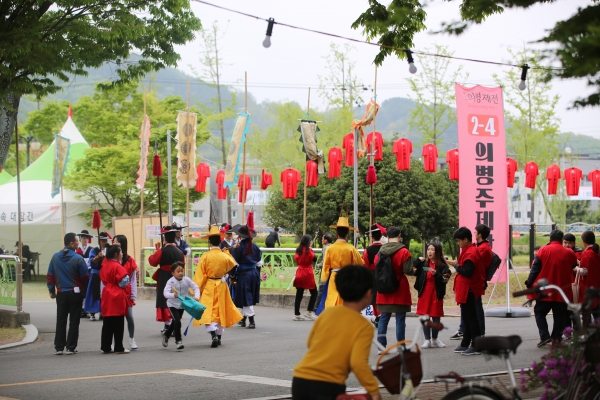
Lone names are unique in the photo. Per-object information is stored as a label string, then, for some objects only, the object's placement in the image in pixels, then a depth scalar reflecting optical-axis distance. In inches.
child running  483.5
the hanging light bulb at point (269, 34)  502.6
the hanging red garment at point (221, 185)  1283.2
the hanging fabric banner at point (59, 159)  1137.4
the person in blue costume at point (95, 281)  659.4
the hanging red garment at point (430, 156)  1054.4
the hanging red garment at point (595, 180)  1116.5
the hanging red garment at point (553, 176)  1125.1
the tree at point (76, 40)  460.8
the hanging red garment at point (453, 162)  1071.6
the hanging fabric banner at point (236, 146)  904.9
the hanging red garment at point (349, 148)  985.5
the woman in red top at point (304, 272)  663.8
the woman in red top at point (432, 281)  460.8
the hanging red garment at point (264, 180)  1298.0
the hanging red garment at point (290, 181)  1104.8
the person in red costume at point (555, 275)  450.6
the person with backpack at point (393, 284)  428.5
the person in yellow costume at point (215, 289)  504.4
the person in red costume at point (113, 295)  470.0
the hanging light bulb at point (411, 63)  496.9
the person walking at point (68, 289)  486.0
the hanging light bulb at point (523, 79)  561.0
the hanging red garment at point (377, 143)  995.3
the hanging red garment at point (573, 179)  1104.8
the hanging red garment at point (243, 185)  953.9
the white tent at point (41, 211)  1274.6
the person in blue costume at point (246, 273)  612.1
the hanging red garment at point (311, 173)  993.2
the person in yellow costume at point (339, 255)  487.3
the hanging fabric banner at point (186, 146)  935.7
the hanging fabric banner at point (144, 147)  1043.3
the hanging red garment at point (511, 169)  1091.9
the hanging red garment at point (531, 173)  1154.7
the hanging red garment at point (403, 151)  1016.9
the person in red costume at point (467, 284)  429.4
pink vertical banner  626.8
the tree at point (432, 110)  1593.3
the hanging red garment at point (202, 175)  1210.6
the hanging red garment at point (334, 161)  1053.2
